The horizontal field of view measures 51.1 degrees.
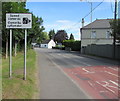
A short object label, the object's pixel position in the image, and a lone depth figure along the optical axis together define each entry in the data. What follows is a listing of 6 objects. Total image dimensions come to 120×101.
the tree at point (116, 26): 13.99
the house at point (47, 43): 93.22
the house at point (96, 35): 31.95
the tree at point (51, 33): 120.14
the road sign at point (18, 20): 5.40
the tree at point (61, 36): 75.07
